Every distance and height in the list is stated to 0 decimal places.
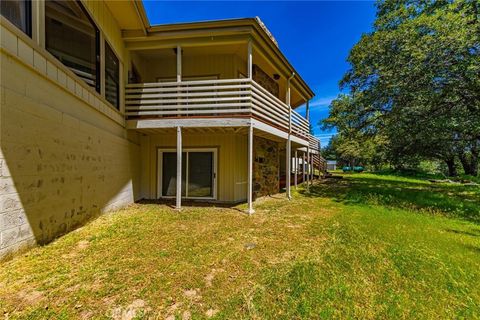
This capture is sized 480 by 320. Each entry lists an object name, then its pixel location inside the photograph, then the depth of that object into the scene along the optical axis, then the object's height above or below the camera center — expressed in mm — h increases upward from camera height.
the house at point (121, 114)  3441 +1107
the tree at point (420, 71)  8875 +3808
